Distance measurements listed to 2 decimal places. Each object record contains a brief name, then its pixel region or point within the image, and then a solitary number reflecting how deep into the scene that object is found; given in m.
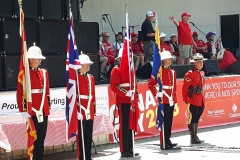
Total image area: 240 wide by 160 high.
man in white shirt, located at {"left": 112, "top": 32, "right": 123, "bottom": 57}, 28.50
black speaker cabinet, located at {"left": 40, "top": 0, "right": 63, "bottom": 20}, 18.98
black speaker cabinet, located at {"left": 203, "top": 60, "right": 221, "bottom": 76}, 28.30
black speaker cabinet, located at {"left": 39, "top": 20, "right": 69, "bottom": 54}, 18.78
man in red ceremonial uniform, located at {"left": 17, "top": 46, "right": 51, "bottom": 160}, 14.22
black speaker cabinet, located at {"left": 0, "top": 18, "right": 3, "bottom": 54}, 17.64
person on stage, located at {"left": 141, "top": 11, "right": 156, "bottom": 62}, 25.53
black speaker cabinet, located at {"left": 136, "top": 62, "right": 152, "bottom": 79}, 25.37
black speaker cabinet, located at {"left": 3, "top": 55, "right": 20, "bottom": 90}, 17.81
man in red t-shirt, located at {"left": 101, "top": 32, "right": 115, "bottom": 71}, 26.45
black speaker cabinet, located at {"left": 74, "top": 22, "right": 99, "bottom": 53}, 19.84
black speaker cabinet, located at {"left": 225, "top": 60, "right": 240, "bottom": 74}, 30.82
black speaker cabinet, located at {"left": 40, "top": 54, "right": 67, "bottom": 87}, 19.09
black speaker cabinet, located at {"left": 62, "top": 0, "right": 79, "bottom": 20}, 19.67
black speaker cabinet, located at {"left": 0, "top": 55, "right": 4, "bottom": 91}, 17.75
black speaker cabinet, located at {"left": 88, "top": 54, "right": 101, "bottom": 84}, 20.44
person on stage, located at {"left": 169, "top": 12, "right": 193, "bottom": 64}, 28.02
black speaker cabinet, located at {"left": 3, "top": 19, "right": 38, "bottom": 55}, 17.78
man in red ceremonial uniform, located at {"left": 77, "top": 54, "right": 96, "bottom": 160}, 15.61
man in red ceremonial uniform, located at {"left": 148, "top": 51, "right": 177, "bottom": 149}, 18.73
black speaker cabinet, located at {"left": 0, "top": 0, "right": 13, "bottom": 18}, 17.81
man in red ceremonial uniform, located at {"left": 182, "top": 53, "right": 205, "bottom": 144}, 19.78
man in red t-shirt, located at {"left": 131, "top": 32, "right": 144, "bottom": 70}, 26.56
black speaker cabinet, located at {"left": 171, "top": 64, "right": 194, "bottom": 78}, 26.44
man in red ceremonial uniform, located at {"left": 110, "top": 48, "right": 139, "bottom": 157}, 17.06
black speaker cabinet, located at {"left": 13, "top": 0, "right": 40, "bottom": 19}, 18.24
